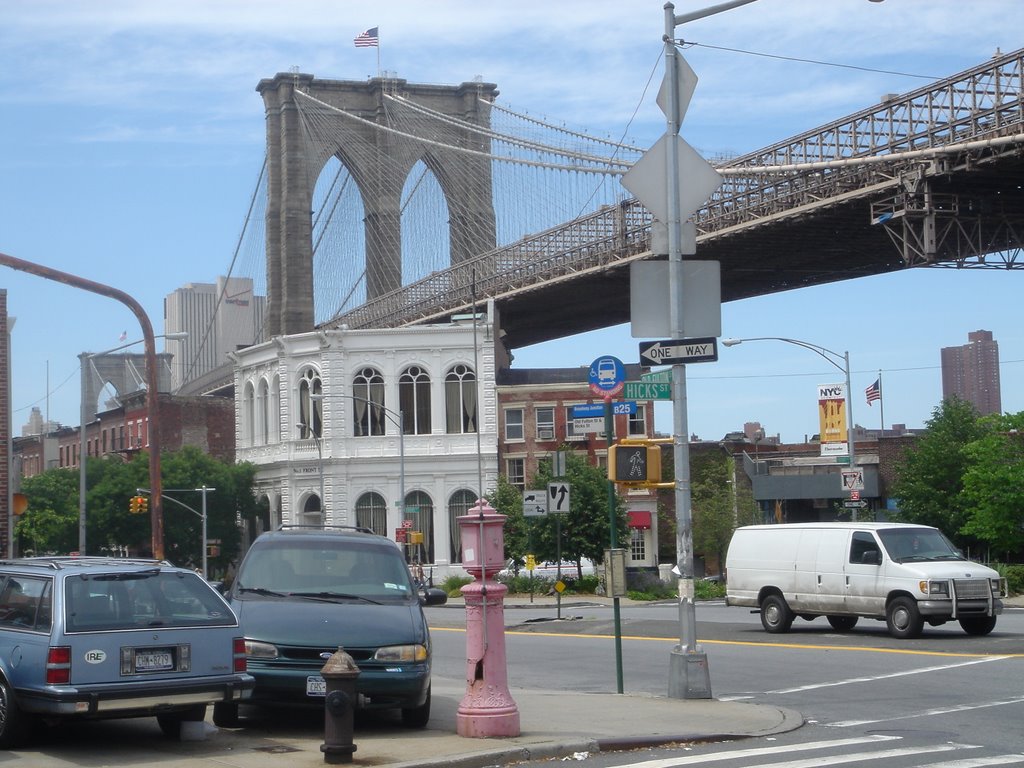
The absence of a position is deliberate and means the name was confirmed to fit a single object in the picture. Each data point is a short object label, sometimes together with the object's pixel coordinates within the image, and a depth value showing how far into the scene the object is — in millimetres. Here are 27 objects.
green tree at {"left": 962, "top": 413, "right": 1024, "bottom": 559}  49094
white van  21656
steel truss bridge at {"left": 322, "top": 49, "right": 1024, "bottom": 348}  43938
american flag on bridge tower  80250
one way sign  14391
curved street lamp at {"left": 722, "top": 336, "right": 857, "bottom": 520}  43406
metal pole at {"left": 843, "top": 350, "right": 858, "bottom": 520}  43219
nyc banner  44219
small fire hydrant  10367
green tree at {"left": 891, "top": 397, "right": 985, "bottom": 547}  54500
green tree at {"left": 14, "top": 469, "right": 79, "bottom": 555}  63844
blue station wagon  10625
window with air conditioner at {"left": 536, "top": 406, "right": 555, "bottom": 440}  61062
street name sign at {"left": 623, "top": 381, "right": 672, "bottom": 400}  14789
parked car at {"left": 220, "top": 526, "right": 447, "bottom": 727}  11961
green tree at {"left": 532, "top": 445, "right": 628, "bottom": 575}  49562
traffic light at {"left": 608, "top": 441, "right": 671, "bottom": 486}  14828
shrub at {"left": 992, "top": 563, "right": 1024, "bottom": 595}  36344
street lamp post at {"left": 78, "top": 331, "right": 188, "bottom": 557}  34884
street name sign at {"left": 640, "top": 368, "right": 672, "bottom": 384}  14775
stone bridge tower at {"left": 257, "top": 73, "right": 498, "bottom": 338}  78875
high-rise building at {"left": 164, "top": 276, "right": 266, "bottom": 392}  99375
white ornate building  61844
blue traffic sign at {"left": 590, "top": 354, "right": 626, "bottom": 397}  16078
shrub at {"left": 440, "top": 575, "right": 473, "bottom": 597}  49922
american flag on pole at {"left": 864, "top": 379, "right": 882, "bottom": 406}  51219
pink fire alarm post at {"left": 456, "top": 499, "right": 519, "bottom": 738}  11492
